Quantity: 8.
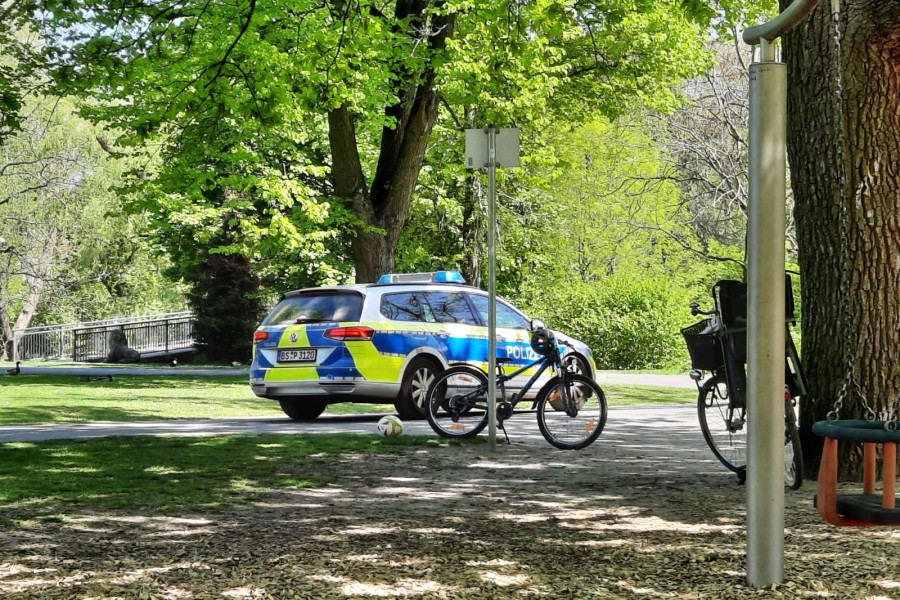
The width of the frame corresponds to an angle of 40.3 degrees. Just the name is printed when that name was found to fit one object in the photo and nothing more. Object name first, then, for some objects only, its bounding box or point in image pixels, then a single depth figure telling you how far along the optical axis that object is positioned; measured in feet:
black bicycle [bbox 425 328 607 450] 39.83
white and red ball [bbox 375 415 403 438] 41.29
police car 48.62
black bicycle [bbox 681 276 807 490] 27.63
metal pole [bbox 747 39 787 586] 17.61
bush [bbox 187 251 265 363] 118.32
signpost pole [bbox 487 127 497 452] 37.93
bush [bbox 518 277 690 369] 111.55
